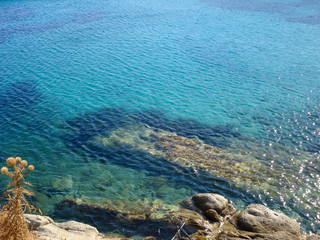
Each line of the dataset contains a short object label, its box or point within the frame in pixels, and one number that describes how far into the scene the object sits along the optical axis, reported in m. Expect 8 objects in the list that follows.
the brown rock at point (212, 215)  15.87
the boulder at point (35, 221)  13.73
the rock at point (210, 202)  16.33
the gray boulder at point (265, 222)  15.03
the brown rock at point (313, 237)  15.27
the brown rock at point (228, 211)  16.44
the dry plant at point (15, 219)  9.92
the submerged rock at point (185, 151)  20.36
